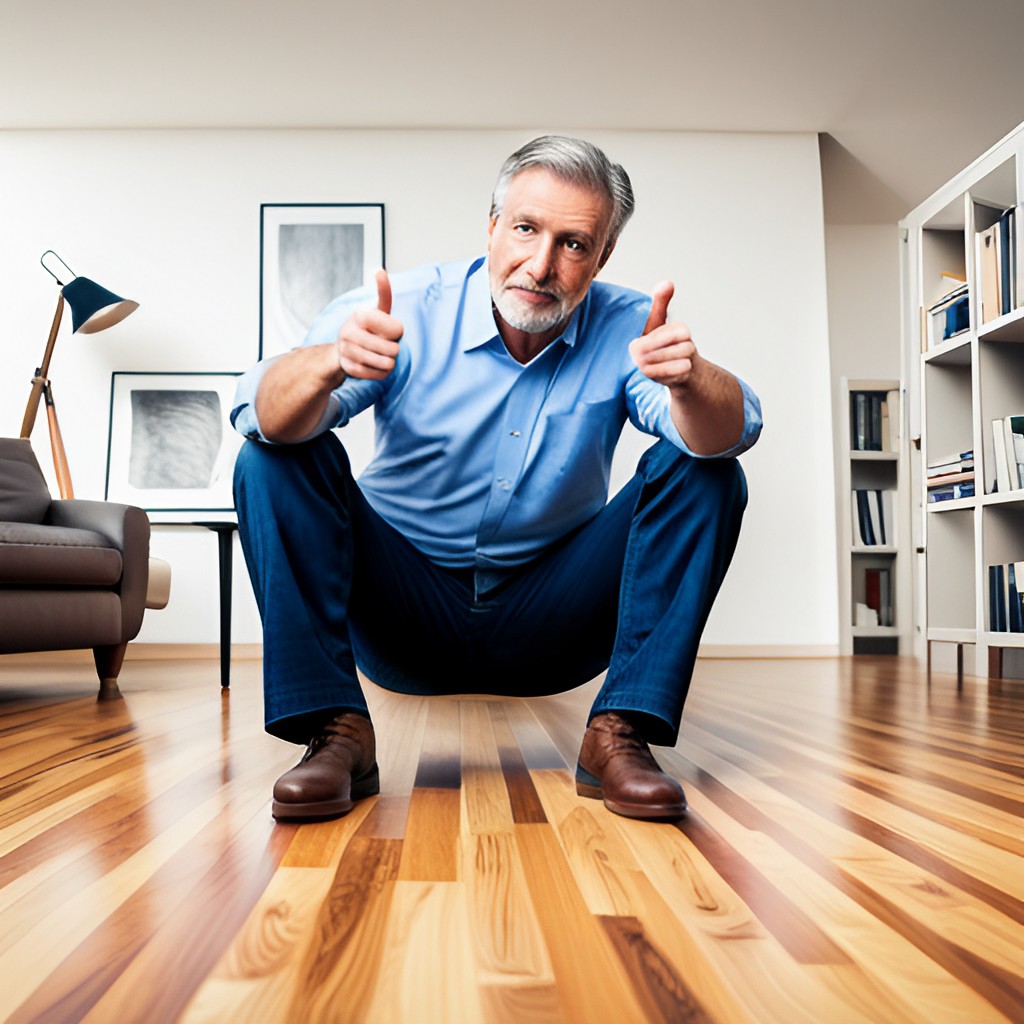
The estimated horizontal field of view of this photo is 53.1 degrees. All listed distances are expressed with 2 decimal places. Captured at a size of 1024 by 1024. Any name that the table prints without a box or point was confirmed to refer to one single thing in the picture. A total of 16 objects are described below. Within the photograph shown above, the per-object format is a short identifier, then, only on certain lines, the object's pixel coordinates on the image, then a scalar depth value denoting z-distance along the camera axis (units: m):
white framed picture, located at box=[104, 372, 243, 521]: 5.29
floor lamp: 4.83
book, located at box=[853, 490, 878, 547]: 6.09
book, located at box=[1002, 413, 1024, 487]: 3.79
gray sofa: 2.79
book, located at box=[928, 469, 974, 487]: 4.11
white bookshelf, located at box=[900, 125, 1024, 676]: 3.89
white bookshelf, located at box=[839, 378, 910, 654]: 6.04
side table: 3.32
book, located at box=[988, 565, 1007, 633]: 3.80
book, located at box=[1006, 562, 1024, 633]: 3.71
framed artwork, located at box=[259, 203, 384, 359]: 5.38
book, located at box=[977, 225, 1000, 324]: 3.93
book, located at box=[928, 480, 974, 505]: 4.12
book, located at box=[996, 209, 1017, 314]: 3.83
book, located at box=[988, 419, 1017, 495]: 3.84
